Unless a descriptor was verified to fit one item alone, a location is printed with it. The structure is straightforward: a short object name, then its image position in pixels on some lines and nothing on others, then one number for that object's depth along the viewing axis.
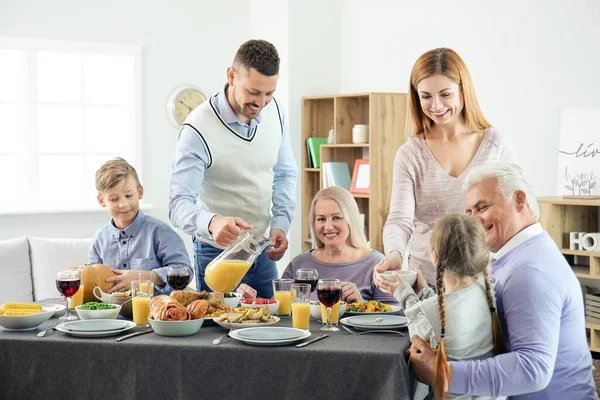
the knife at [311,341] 2.03
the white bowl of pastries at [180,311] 2.12
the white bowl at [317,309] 2.40
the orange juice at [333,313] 2.26
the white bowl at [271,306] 2.42
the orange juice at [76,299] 2.56
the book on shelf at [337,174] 5.98
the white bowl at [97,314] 2.36
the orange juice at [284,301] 2.48
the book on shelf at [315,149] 6.23
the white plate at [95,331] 2.14
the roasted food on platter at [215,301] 2.33
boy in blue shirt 3.08
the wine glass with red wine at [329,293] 2.21
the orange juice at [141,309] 2.32
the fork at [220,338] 2.07
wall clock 6.44
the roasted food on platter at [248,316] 2.23
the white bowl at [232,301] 2.50
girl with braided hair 1.98
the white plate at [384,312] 2.43
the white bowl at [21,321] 2.23
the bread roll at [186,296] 2.28
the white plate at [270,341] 2.02
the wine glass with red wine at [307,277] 2.41
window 5.94
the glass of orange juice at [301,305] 2.22
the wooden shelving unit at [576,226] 4.46
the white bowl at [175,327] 2.11
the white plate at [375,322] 2.22
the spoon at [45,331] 2.18
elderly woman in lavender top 3.09
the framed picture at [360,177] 5.84
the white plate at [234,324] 2.20
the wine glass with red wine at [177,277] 2.47
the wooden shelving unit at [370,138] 5.74
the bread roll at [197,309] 2.20
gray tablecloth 1.96
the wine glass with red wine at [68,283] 2.35
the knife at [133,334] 2.11
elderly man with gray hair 1.91
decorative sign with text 4.65
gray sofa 4.34
